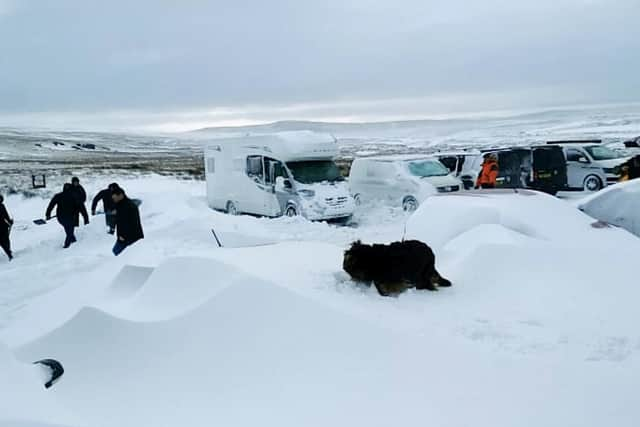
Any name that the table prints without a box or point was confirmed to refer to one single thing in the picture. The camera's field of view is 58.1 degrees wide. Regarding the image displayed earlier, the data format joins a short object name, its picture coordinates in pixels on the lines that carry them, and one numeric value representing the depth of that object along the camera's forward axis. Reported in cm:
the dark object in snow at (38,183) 2703
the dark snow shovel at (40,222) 1552
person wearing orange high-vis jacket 1619
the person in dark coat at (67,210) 1234
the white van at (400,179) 1558
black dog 554
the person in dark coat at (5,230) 1161
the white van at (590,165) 1745
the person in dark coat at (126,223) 937
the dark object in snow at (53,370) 327
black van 1720
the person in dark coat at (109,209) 1314
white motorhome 1457
